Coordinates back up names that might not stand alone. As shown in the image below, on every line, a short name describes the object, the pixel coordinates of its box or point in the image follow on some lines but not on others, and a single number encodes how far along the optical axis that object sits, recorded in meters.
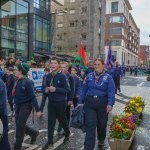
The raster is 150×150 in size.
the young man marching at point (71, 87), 4.17
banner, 9.65
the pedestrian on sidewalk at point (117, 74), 10.53
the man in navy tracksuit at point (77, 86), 5.30
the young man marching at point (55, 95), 3.66
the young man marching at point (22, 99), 3.40
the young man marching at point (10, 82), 5.63
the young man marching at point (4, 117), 2.63
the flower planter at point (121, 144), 3.59
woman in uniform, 3.39
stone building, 32.62
